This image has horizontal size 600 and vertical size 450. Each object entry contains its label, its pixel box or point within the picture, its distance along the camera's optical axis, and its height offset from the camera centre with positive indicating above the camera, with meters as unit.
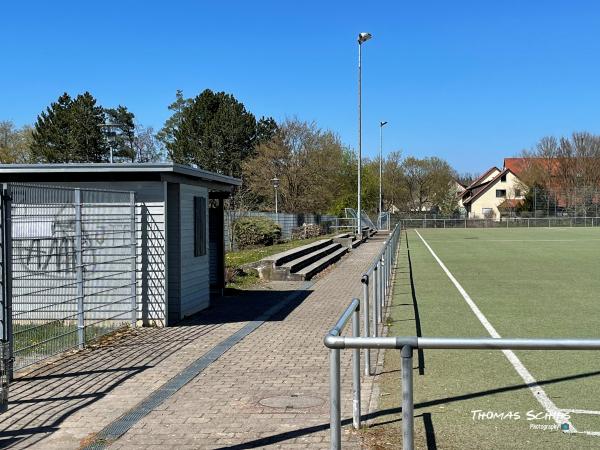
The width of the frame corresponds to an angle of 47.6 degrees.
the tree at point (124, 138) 74.25 +9.48
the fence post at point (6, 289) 6.70 -0.67
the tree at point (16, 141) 71.31 +8.73
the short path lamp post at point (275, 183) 51.91 +2.82
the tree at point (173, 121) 80.31 +11.77
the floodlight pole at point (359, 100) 36.59 +6.62
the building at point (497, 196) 95.31 +3.10
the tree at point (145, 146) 79.12 +8.59
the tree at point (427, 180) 99.44 +5.56
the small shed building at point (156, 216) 10.71 +0.07
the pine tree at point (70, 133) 62.78 +8.27
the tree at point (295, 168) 59.03 +4.49
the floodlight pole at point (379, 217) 59.39 +4.16
